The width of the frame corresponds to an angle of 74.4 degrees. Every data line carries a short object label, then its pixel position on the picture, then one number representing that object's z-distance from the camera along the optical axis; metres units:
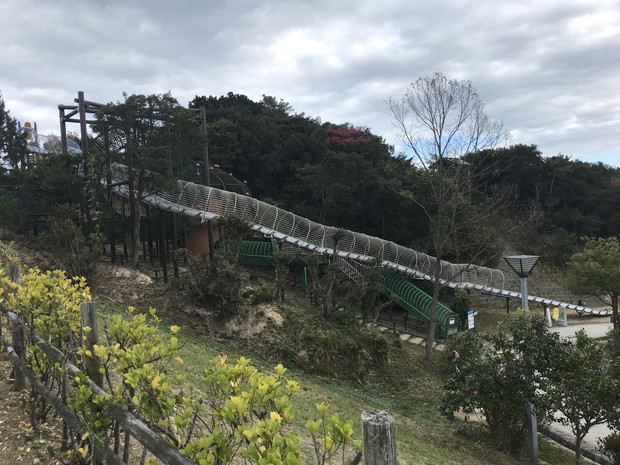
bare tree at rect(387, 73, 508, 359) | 13.69
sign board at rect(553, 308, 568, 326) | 22.90
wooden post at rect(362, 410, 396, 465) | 1.53
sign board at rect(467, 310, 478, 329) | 13.49
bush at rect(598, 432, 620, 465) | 7.80
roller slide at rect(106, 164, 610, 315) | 17.14
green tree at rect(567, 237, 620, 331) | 20.97
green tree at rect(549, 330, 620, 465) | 6.72
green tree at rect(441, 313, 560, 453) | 7.24
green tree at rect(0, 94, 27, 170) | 24.73
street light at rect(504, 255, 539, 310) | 10.12
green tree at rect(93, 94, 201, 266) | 14.23
